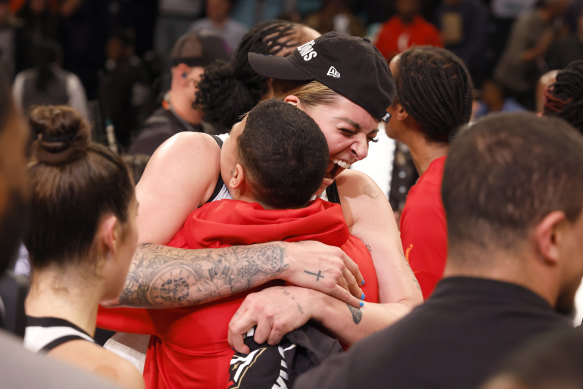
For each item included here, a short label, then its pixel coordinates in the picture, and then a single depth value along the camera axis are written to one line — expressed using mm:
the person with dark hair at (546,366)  2014
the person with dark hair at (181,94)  4597
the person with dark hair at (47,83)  6918
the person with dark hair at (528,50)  8188
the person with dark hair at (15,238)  2367
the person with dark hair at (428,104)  3601
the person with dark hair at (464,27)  8494
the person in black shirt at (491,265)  2629
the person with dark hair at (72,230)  2846
